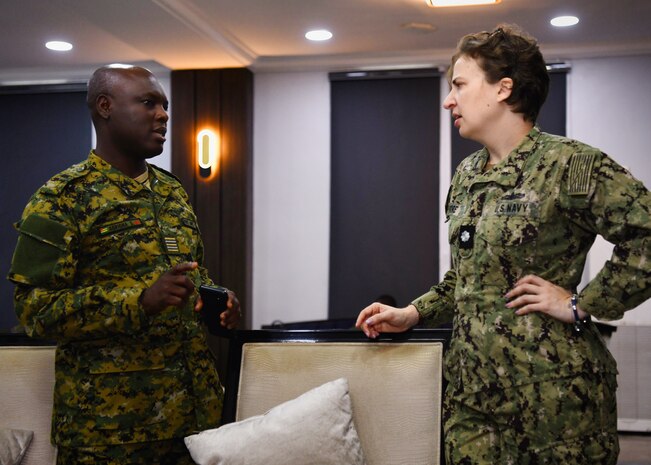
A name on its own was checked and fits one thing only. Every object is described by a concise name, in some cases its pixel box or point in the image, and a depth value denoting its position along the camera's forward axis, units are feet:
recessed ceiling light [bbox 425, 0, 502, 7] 15.62
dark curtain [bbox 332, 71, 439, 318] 20.29
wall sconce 20.71
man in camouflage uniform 6.06
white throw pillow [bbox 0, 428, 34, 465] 6.71
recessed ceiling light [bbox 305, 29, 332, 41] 18.10
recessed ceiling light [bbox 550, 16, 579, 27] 16.98
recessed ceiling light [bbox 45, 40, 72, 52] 19.00
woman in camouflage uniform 4.96
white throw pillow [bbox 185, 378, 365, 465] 6.10
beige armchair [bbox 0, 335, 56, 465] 6.95
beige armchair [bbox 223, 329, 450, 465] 6.31
